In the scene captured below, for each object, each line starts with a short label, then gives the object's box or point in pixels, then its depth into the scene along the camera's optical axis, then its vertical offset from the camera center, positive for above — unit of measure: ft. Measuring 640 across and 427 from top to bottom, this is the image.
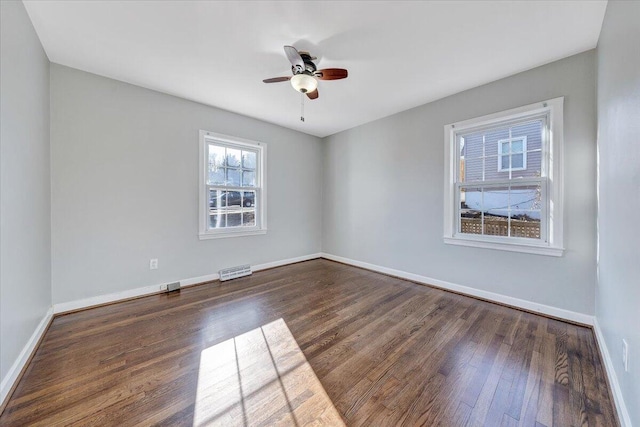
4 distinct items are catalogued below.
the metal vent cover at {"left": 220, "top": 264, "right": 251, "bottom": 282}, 11.80 -3.13
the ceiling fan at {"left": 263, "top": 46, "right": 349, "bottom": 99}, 7.37 +4.41
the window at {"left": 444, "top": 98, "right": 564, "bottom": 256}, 8.03 +1.26
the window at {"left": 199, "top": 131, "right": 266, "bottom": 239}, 11.57 +1.34
